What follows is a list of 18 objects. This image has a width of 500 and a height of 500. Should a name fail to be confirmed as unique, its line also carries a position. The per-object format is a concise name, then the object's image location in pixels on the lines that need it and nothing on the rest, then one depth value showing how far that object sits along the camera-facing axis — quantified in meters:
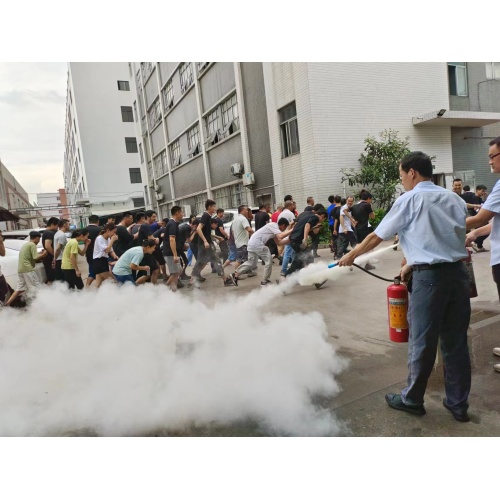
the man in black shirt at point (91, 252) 4.45
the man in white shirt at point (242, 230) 5.61
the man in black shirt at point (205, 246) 5.83
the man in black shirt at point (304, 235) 5.10
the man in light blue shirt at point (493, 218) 2.36
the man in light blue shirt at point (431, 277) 2.05
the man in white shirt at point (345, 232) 6.01
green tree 7.59
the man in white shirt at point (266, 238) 5.28
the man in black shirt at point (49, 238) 4.09
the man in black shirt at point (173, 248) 5.44
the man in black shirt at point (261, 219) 5.55
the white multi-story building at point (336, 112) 6.84
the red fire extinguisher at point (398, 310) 2.47
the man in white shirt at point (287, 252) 5.68
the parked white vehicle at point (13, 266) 4.36
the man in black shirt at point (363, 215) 5.94
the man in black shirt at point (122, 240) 4.59
